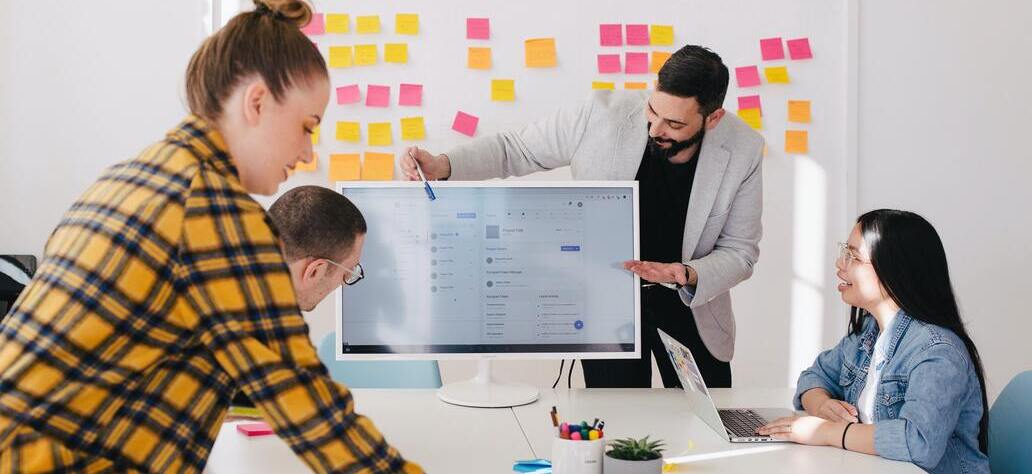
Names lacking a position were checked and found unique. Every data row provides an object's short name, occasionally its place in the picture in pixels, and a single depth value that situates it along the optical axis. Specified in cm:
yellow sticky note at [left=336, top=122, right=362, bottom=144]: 327
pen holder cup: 147
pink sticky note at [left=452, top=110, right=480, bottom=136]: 328
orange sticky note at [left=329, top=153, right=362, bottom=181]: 327
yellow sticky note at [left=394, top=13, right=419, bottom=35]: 328
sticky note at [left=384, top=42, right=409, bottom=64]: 328
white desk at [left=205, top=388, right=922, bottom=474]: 162
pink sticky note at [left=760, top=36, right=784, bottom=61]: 333
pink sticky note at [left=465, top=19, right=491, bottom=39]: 328
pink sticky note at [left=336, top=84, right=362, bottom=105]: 327
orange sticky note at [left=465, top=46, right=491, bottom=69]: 328
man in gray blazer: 229
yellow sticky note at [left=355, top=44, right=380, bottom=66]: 327
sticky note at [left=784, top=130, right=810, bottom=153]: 335
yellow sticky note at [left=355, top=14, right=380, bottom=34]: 326
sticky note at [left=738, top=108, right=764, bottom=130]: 333
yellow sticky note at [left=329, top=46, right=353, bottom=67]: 327
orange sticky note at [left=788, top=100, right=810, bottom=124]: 335
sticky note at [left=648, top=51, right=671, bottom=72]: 330
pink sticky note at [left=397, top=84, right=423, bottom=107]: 328
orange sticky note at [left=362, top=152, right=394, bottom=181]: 328
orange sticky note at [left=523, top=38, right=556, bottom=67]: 329
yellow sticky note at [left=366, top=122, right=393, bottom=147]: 328
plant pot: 144
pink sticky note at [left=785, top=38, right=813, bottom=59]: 335
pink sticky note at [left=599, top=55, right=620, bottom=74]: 330
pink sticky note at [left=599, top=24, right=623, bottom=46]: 330
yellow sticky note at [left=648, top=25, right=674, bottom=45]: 331
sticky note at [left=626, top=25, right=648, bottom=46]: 330
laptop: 177
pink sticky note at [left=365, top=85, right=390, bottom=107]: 328
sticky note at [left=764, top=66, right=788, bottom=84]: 334
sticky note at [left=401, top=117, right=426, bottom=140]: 328
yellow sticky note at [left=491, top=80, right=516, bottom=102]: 328
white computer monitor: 204
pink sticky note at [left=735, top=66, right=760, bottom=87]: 332
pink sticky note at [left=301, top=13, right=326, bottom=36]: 325
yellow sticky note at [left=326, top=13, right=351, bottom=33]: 326
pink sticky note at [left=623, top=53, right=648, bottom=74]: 330
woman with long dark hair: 166
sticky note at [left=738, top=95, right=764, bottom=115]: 333
